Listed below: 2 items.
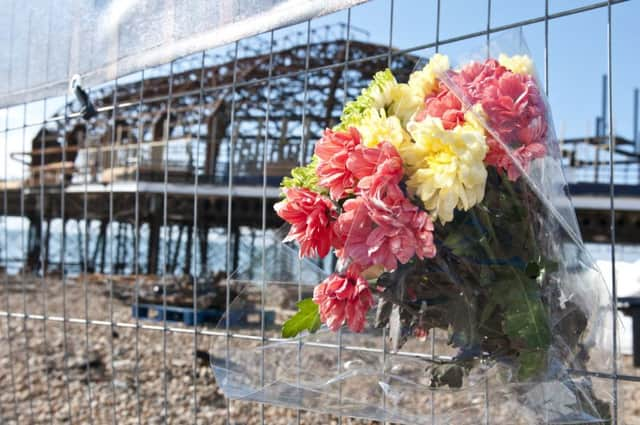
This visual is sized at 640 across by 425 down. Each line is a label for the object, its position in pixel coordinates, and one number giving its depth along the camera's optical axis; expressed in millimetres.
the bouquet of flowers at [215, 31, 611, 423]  710
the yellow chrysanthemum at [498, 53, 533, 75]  827
